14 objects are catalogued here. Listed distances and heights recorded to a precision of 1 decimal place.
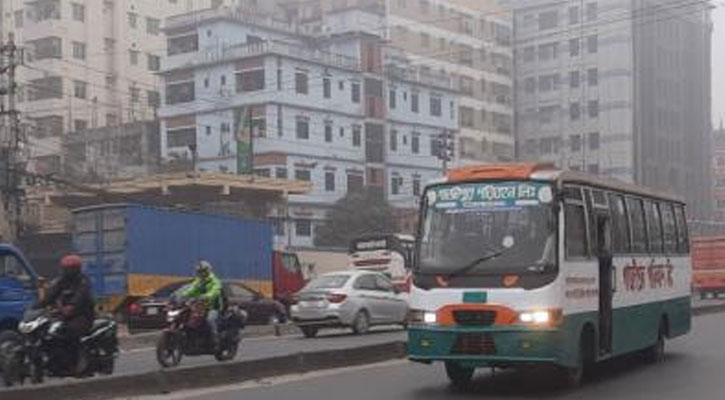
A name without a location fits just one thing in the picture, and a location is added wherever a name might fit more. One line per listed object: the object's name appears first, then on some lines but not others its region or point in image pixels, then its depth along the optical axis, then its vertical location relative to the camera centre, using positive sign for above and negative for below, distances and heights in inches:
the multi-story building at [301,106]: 3021.7 +297.7
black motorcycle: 505.7 -68.8
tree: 2970.0 -51.2
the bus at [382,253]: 1412.4 -67.2
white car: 952.3 -90.0
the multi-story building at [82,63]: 3540.8 +494.0
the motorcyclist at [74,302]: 509.0 -45.6
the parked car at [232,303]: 1024.2 -102.0
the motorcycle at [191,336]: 631.8 -79.1
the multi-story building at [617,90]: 3966.5 +435.4
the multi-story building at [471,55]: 3914.9 +570.2
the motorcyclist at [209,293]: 650.8 -53.9
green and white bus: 480.1 -32.9
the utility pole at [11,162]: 1689.2 +75.3
